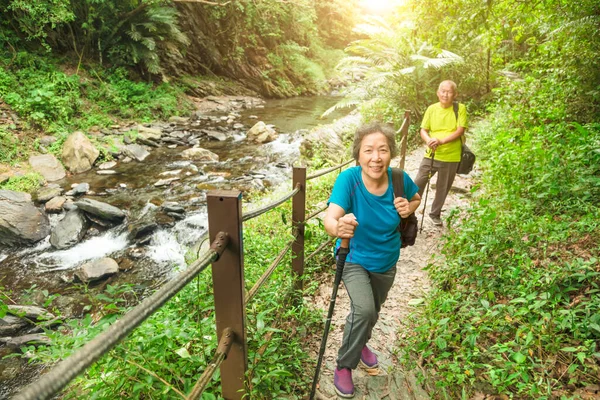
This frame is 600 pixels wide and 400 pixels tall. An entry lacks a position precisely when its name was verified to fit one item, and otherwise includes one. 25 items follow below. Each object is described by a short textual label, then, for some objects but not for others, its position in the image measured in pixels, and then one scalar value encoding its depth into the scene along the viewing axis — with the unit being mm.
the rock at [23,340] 3466
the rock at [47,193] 6617
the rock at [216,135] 11453
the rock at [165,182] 7786
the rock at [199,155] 9532
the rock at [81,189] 7046
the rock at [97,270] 4629
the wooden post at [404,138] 6098
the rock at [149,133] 10517
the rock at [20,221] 5364
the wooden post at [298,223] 2795
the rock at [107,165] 8484
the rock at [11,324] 3623
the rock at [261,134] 11492
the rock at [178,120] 12625
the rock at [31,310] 3744
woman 2057
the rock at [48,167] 7648
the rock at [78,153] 8173
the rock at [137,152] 9289
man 4059
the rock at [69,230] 5461
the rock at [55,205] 6340
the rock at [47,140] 8502
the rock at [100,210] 6055
